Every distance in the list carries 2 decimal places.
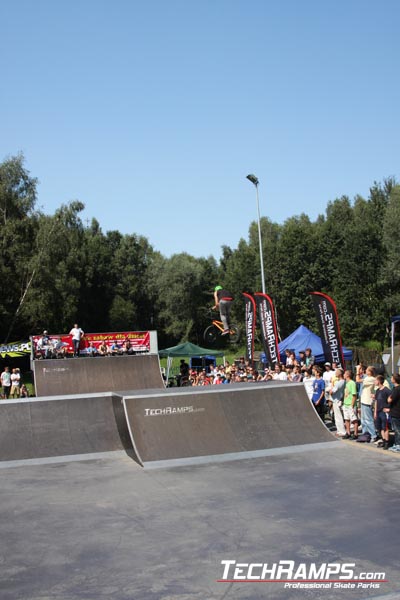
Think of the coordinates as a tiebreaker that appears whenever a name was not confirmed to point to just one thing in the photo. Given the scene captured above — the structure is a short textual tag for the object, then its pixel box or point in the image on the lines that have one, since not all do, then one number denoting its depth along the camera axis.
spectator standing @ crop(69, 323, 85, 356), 24.02
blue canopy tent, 25.64
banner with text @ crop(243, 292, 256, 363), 22.90
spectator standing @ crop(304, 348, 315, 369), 18.69
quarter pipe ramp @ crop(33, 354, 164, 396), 20.52
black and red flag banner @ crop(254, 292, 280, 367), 20.66
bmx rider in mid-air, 15.16
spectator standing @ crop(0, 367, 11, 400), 23.72
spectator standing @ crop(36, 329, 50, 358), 23.80
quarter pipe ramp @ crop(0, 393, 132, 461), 12.25
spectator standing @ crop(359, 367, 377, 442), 12.70
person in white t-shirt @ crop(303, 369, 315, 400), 15.00
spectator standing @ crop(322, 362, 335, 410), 14.98
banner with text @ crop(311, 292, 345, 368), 18.06
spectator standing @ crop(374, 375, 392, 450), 11.91
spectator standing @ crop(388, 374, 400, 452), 11.27
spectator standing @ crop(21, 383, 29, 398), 23.04
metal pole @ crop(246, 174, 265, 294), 25.80
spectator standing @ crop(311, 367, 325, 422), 14.92
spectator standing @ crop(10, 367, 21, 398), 23.05
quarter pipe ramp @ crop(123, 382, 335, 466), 11.58
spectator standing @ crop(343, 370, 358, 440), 13.30
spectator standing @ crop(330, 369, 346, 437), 13.66
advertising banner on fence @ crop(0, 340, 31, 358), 33.97
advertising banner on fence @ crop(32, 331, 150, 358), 23.88
